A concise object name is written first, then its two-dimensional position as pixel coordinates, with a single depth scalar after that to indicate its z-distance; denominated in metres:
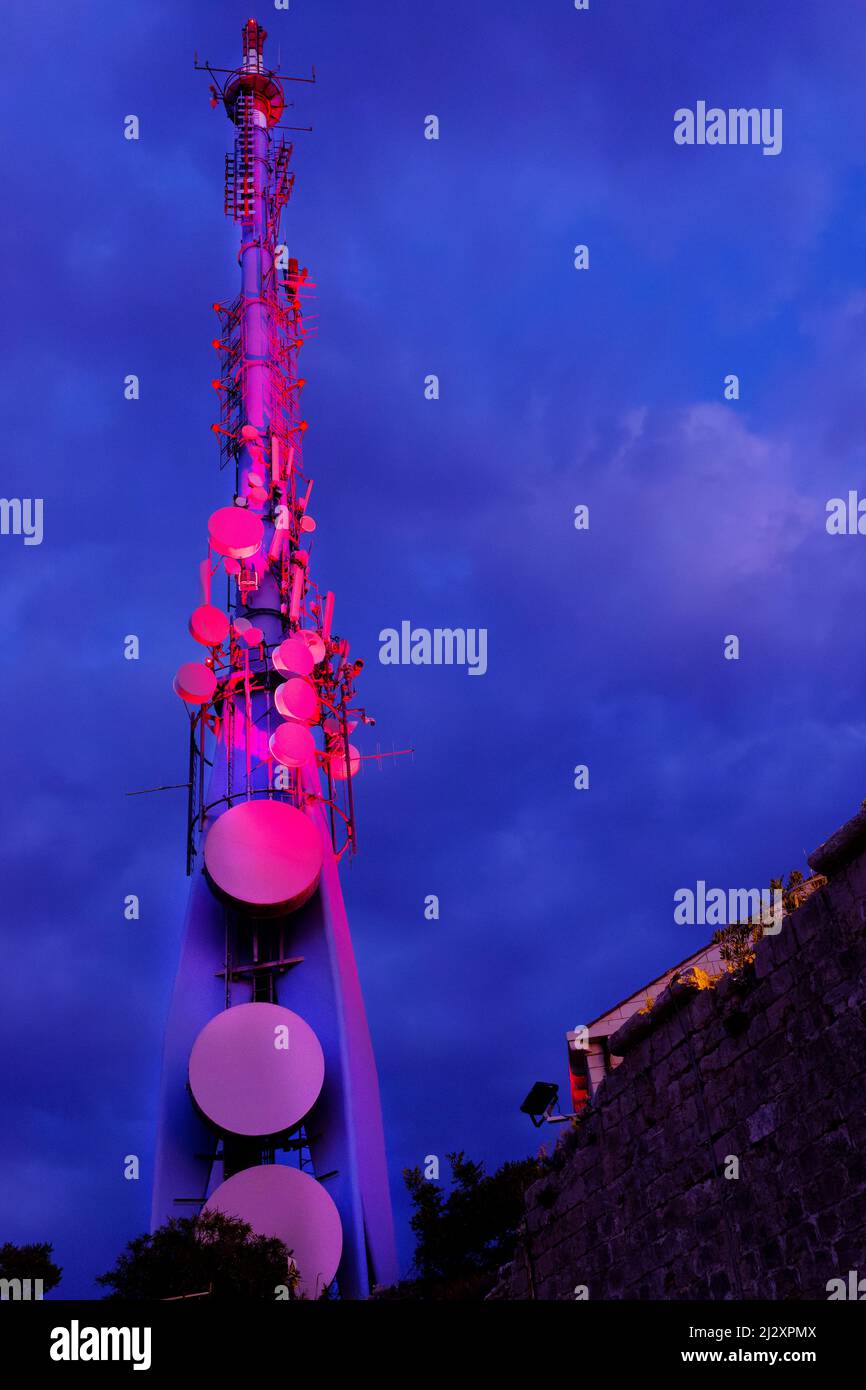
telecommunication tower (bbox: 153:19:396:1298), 25.67
